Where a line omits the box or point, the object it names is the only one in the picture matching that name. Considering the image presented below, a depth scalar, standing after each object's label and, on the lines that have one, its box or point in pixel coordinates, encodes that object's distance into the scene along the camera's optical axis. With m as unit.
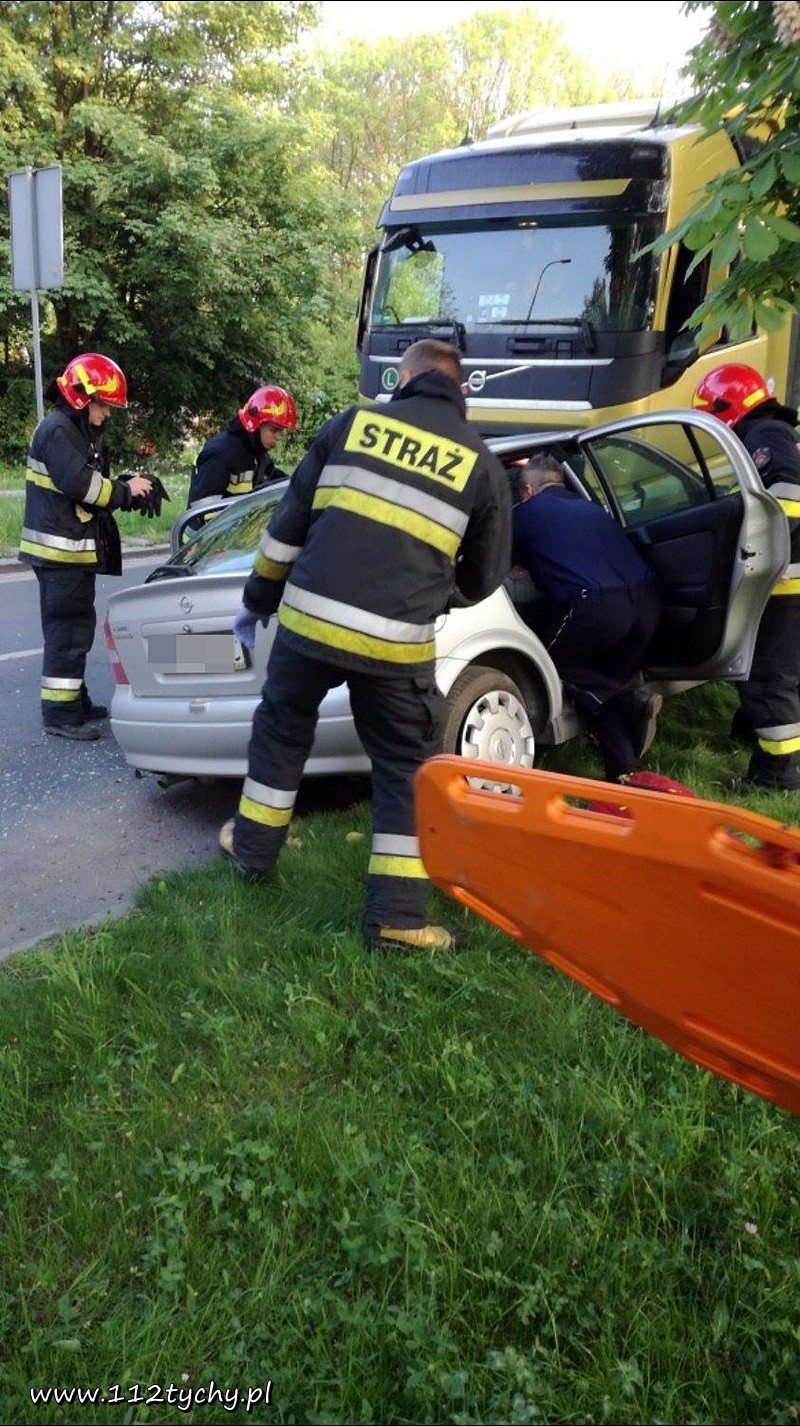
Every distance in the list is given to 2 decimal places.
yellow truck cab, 7.13
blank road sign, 9.95
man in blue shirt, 4.40
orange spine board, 1.62
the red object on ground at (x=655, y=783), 4.01
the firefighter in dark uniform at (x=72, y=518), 5.79
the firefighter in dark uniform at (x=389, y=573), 3.20
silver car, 4.15
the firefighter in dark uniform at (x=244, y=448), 6.81
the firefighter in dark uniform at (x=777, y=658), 4.77
